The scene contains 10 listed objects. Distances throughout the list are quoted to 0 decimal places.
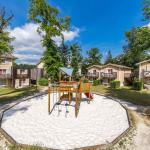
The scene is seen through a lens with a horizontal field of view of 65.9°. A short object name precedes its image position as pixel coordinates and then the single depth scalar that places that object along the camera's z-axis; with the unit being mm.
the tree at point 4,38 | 11450
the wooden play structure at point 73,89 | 11470
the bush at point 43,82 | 23216
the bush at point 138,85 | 20154
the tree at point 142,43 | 10049
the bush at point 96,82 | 26654
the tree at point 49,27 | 19918
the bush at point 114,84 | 23078
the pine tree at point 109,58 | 46550
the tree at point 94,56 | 40997
